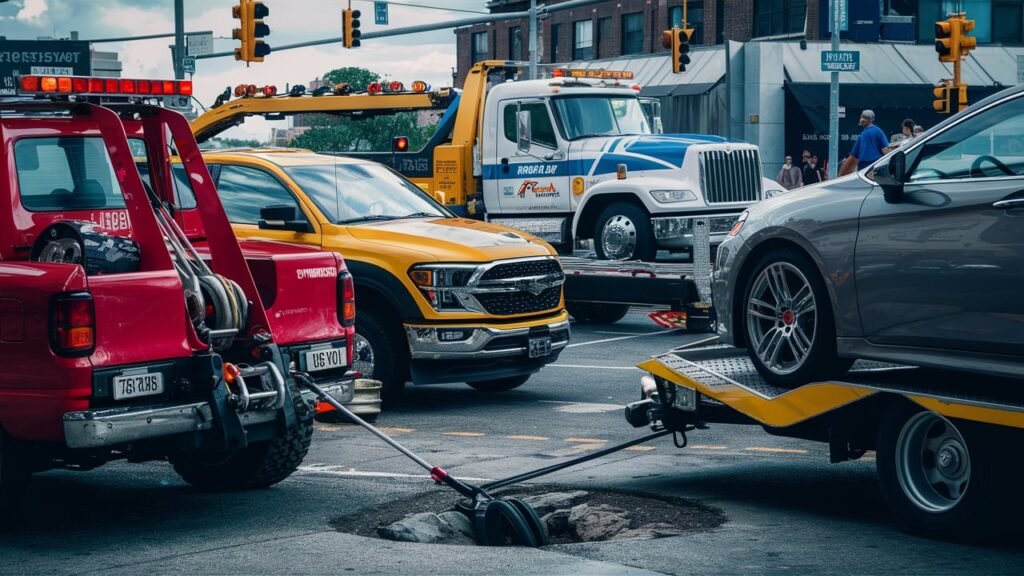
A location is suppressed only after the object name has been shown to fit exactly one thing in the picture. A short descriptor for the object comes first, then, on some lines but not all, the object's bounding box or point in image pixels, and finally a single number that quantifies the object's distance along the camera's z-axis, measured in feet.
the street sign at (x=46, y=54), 159.74
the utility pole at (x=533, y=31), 118.28
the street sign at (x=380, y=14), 127.13
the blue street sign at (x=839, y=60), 82.02
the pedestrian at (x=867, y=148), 67.77
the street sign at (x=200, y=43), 133.49
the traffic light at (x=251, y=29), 102.06
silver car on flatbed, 21.63
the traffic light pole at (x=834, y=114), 92.27
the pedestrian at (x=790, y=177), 100.63
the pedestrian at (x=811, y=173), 107.14
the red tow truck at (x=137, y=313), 21.56
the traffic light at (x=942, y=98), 88.02
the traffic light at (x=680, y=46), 106.93
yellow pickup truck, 36.60
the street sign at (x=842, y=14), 92.10
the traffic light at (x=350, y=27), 112.37
